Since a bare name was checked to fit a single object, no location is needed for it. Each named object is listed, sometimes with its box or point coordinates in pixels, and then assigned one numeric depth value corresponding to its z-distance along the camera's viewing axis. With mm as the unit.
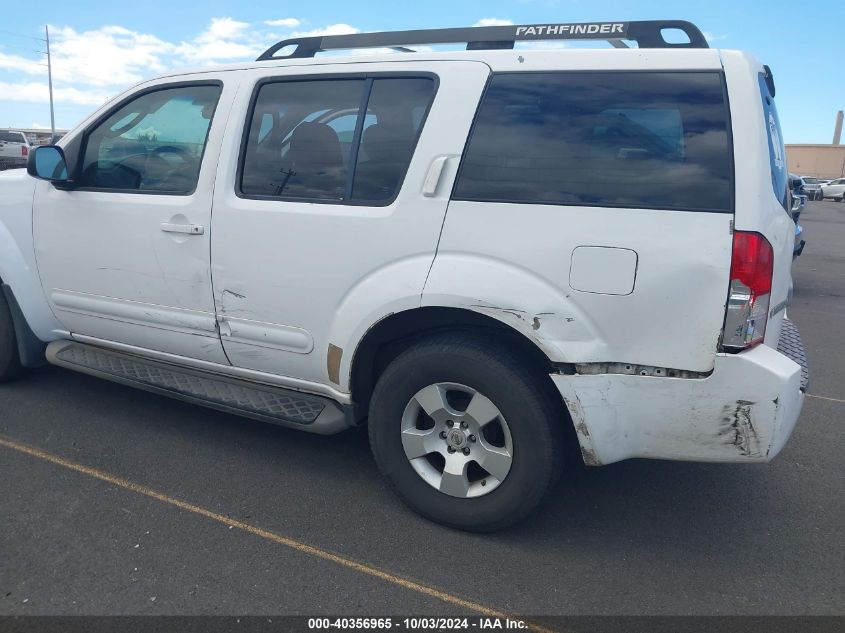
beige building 71562
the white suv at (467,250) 2568
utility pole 52688
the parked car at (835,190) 45156
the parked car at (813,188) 44412
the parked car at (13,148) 27859
